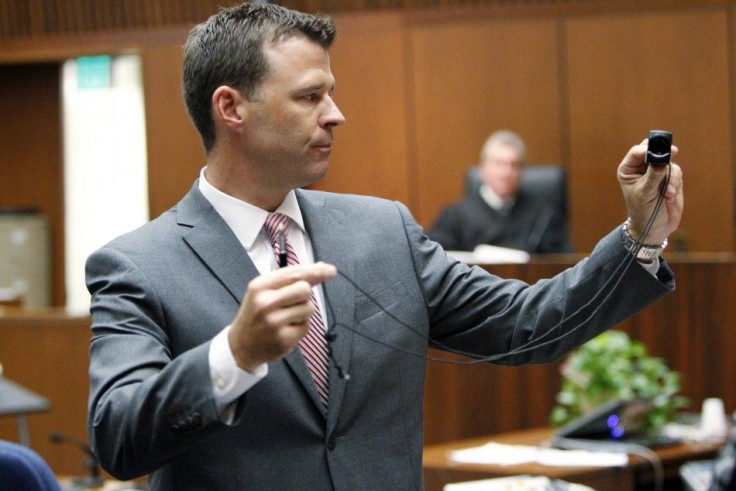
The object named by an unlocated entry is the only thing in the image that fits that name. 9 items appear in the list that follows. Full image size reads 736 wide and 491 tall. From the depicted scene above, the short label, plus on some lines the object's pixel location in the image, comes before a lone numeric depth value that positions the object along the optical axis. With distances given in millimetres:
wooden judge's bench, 9836
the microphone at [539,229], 12125
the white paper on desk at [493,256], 9875
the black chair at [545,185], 12484
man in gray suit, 3311
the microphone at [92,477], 7766
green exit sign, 16312
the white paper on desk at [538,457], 7238
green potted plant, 8352
